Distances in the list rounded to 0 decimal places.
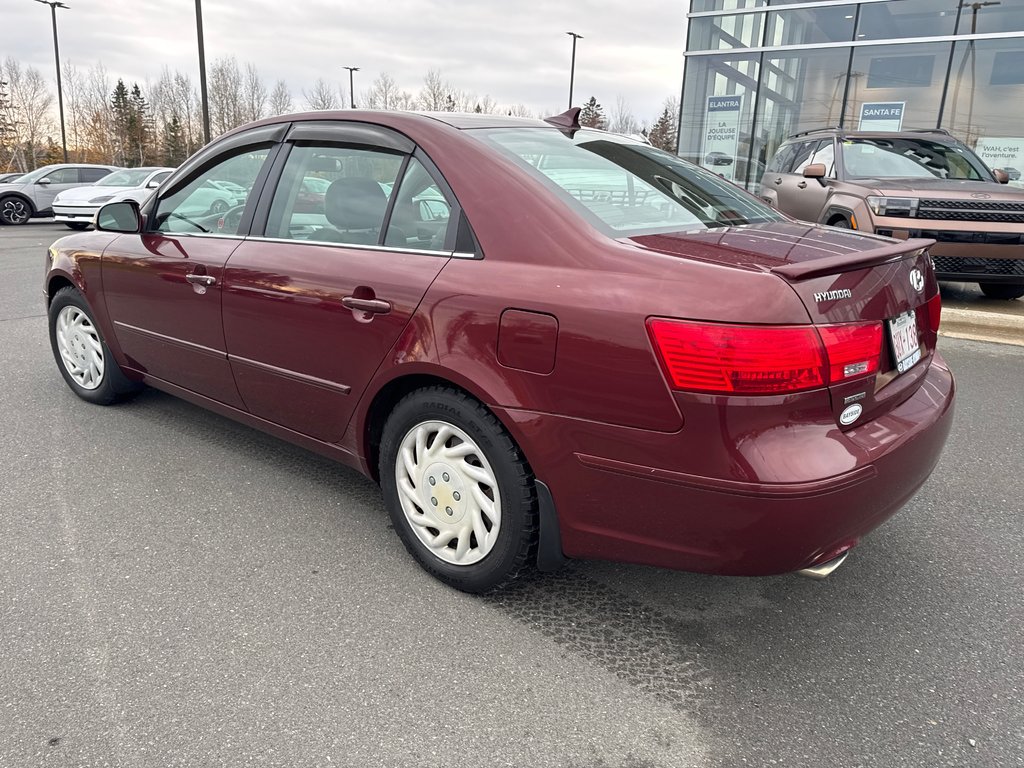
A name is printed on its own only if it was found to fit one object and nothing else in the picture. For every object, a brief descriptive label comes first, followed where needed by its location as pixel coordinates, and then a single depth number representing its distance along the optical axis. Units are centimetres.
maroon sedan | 195
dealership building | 1381
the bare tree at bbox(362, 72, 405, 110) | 5591
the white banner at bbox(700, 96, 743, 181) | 1662
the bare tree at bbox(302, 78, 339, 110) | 5469
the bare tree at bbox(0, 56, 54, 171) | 5709
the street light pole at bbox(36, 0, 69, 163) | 3469
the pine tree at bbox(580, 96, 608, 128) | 7348
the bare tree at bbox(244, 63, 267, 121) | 5684
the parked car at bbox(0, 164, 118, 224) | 1995
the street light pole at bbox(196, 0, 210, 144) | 2047
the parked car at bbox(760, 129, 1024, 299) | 692
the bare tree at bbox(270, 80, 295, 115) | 5802
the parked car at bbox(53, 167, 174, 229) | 1797
